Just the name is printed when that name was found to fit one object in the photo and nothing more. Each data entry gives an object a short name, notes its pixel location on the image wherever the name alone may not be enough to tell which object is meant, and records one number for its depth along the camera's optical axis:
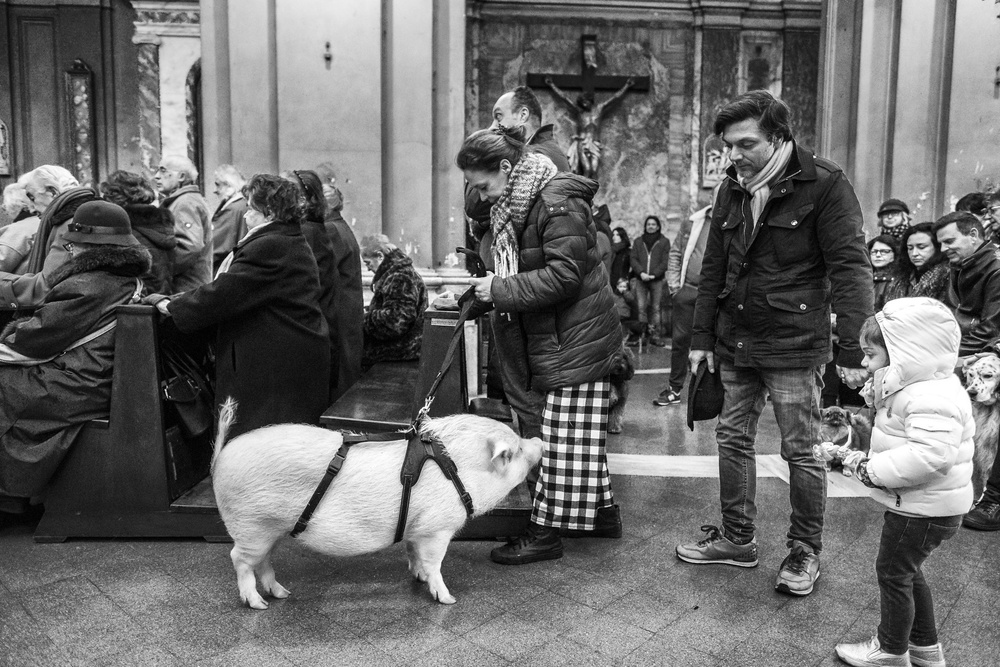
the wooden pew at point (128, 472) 3.94
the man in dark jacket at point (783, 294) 3.27
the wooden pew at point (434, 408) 3.84
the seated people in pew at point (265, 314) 3.93
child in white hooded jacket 2.57
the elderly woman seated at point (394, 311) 5.69
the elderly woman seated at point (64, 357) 3.84
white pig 3.06
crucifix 13.60
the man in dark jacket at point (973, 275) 4.34
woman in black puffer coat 3.52
